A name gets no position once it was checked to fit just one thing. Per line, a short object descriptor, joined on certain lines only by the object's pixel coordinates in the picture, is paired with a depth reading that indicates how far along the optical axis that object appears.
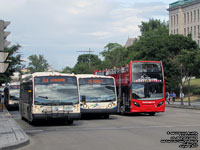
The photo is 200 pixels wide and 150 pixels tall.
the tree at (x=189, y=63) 49.88
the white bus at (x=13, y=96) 42.59
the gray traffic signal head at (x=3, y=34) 13.73
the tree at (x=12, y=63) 49.88
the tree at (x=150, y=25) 138.12
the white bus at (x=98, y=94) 25.12
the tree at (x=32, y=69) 197.80
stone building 118.45
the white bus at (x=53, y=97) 20.00
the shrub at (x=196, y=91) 69.56
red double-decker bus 28.50
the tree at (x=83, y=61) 129.75
